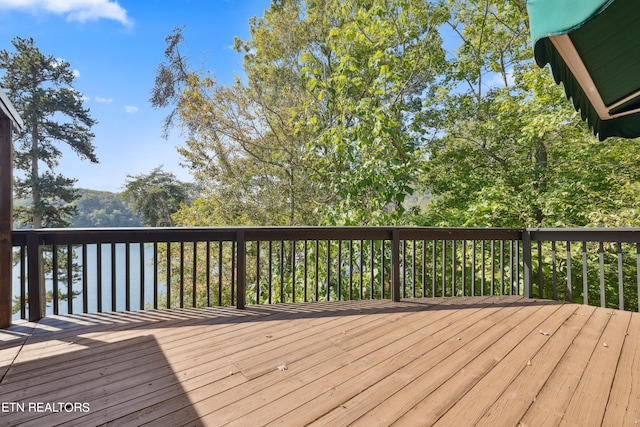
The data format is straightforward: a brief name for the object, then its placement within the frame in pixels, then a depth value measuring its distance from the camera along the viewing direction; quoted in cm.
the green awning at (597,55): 102
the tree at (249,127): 848
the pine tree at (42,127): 1105
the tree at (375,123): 470
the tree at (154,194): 1373
